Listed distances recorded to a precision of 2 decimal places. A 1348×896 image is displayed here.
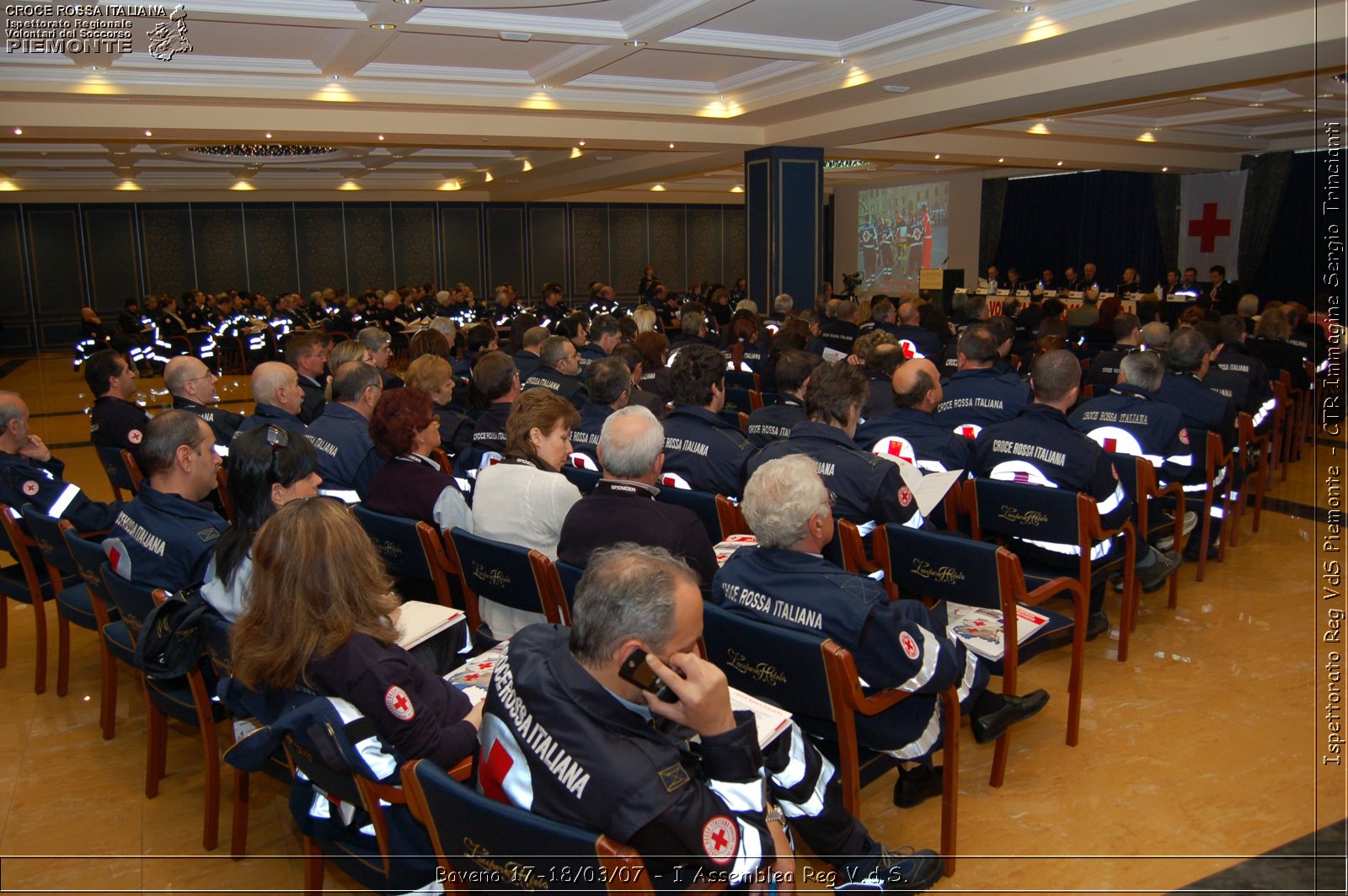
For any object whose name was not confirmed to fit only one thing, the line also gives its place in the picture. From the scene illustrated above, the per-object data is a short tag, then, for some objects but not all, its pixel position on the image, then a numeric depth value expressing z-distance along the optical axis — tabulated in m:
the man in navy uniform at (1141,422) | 4.52
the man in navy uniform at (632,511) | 2.75
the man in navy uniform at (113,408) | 5.23
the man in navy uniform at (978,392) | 4.82
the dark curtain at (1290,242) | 14.71
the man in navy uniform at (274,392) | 4.60
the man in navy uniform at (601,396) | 4.60
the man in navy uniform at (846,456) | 3.26
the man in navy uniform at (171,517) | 2.82
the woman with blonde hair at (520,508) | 3.13
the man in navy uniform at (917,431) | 4.05
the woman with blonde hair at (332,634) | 1.96
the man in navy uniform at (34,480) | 3.76
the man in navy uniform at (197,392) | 5.07
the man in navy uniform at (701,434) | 4.04
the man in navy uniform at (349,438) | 4.24
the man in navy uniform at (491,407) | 4.40
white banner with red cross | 15.77
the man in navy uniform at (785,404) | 4.61
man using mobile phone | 1.51
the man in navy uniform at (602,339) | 7.12
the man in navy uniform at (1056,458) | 3.63
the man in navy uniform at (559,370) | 5.68
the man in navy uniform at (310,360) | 5.88
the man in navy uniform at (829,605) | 2.25
